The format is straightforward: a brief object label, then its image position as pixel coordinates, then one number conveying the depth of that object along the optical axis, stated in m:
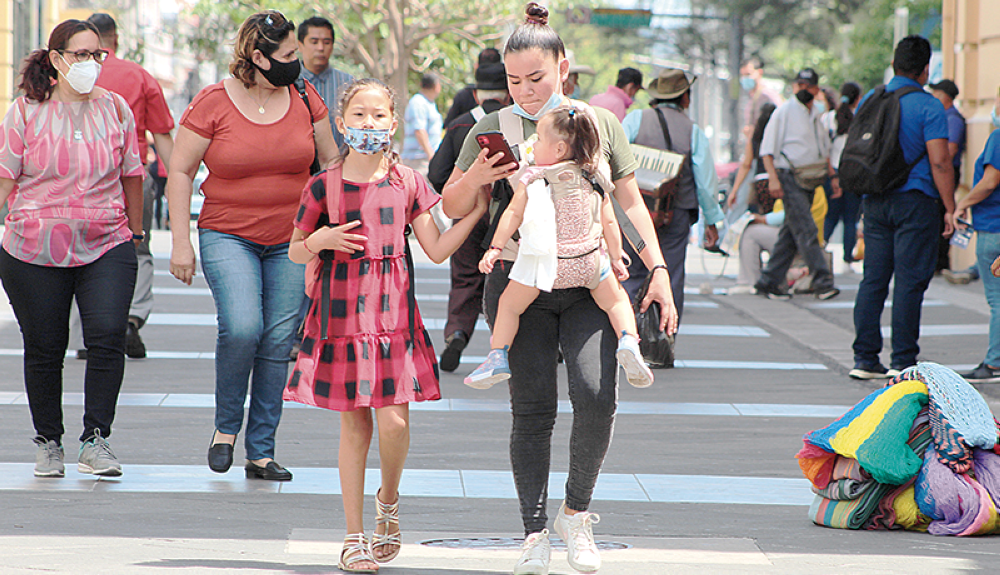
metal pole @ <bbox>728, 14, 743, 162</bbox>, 77.06
